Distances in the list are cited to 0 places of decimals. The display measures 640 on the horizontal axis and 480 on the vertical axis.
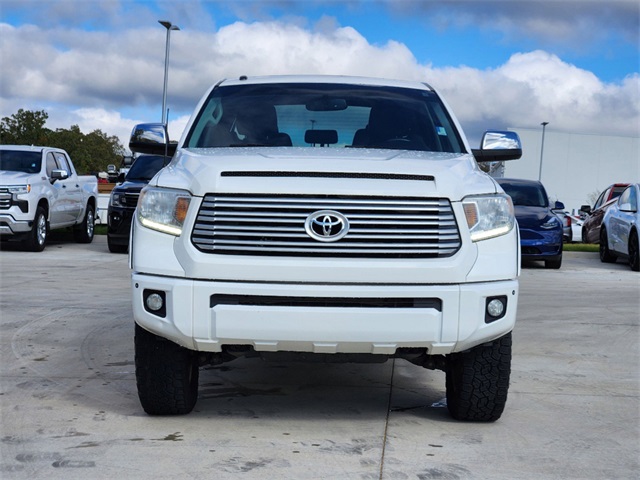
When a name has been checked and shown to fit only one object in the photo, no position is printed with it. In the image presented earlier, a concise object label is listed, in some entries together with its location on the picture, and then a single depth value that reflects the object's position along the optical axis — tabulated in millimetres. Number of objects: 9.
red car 21544
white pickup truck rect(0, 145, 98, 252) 15891
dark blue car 15109
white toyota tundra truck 4430
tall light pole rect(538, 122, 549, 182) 62203
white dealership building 64000
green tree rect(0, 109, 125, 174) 84500
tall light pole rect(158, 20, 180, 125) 30750
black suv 15788
